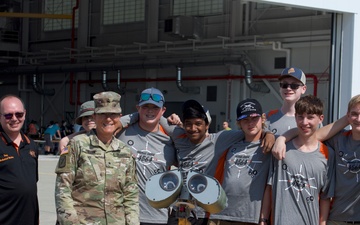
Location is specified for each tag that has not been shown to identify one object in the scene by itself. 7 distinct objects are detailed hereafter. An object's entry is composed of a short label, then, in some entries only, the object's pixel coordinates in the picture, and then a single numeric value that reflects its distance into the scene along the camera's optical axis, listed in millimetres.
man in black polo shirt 4500
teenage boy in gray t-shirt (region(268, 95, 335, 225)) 4473
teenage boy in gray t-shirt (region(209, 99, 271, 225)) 4582
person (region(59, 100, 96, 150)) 5180
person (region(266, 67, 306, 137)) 4945
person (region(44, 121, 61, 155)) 24300
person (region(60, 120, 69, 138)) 27327
